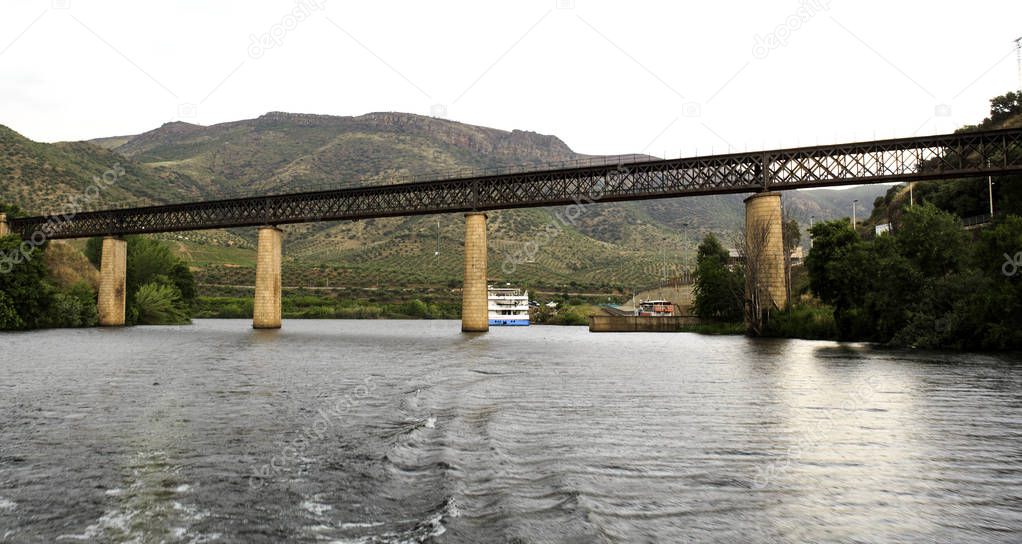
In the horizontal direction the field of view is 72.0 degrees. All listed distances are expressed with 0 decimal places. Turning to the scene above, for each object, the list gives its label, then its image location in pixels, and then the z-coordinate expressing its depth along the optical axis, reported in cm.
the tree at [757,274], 6638
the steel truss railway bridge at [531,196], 6600
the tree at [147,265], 10225
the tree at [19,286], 6771
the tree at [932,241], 4197
